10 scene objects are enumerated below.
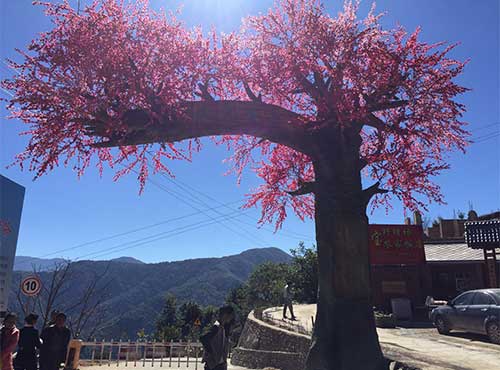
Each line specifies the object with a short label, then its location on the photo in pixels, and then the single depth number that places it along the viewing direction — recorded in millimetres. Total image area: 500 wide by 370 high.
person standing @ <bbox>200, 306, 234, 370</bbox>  5973
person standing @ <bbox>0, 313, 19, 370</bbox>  6835
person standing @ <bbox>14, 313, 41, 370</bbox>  7418
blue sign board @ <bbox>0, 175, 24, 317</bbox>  8027
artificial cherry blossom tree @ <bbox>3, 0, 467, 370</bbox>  7414
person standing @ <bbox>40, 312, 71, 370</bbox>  7707
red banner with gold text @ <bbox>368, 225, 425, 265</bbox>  19828
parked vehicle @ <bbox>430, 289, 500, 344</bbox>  12109
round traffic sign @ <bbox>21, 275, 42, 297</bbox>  10680
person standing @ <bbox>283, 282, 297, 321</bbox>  21188
